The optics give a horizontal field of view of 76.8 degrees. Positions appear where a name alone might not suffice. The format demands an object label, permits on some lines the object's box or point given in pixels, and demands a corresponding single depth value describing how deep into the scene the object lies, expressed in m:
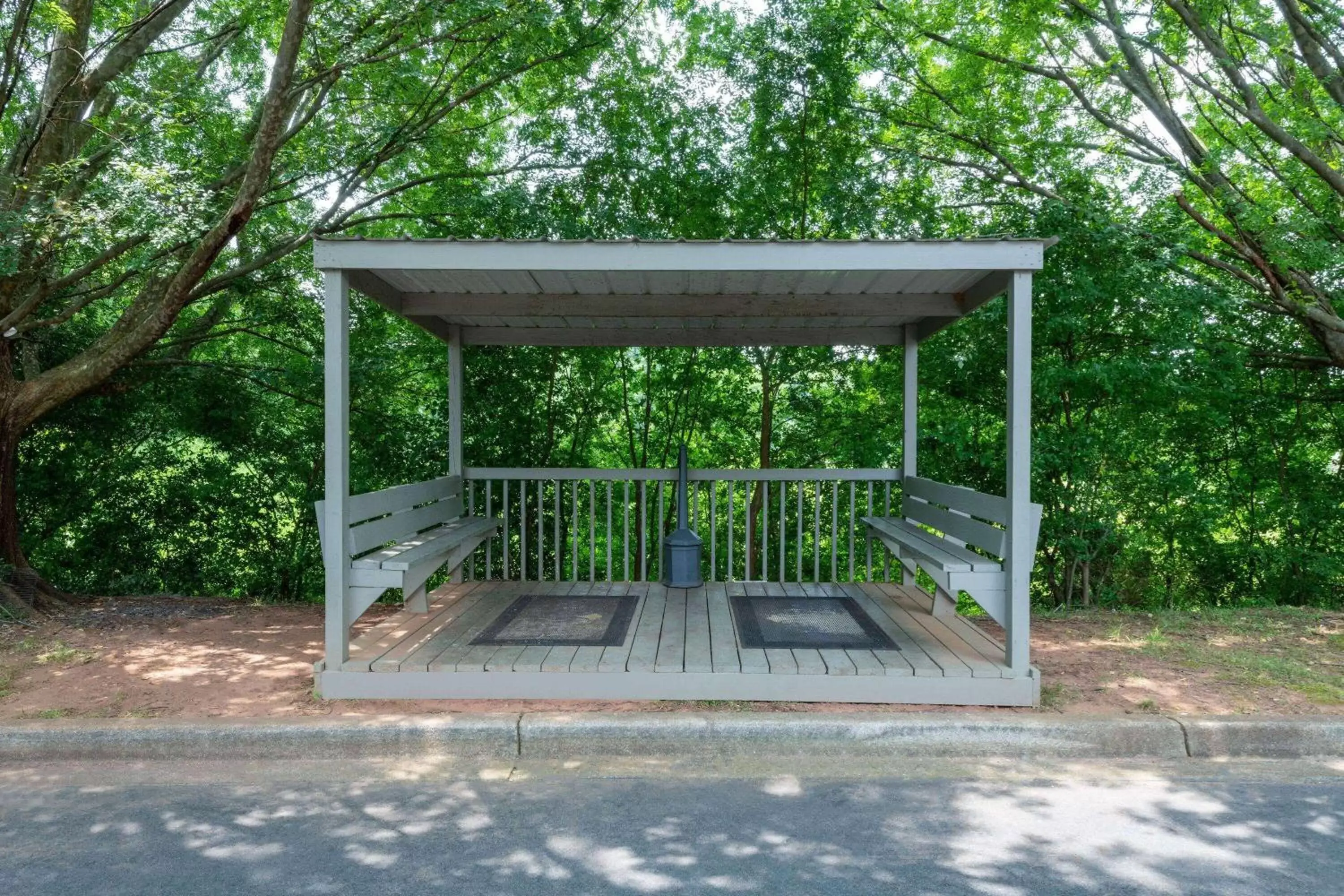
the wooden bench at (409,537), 3.79
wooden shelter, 3.62
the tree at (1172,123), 6.27
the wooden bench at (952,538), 3.76
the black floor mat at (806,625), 4.17
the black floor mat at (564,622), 4.23
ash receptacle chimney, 5.63
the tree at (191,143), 4.85
